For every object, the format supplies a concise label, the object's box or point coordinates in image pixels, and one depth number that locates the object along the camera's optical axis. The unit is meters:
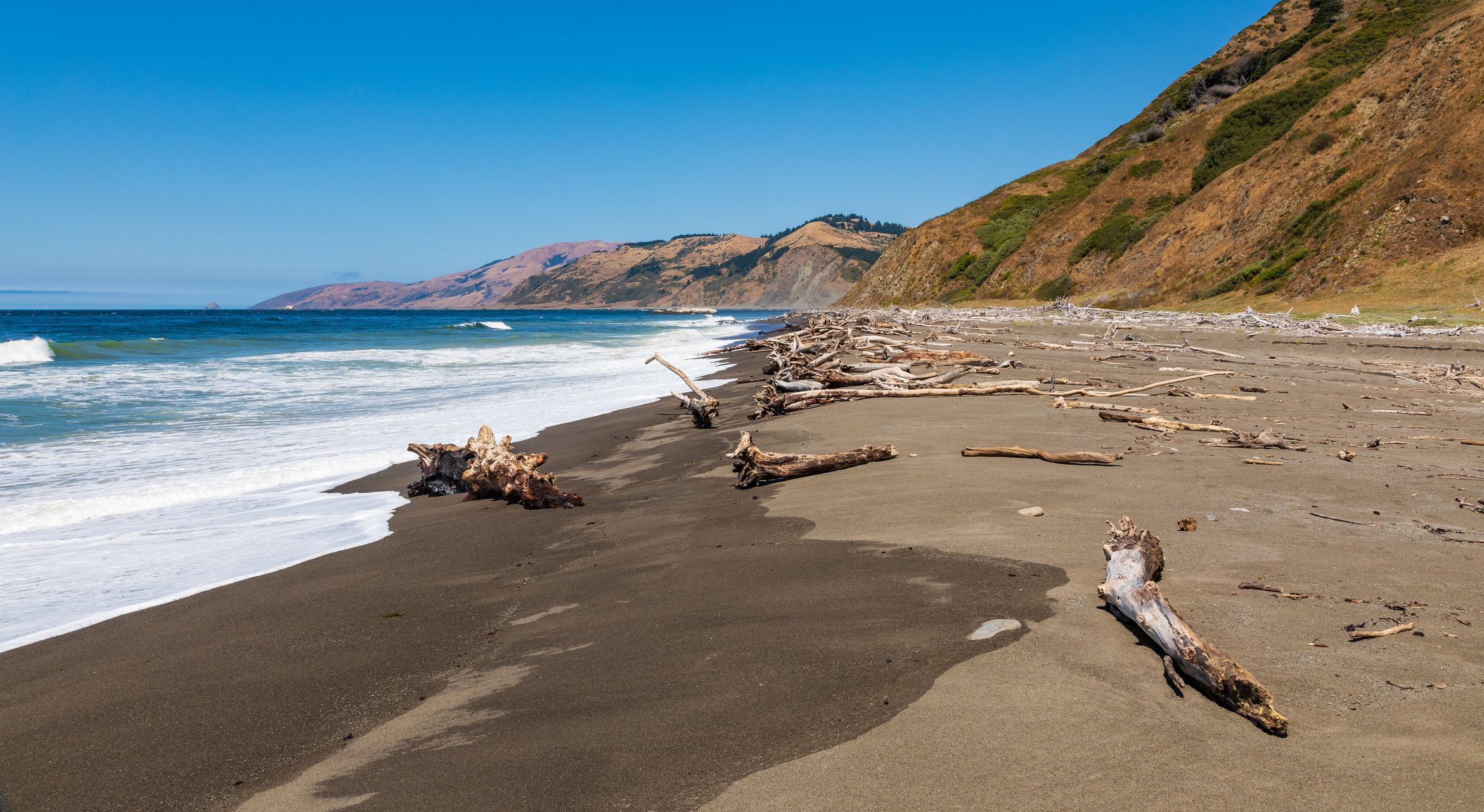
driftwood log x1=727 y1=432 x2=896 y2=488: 6.35
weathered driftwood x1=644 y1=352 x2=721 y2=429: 10.12
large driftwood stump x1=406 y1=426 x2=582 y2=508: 6.66
